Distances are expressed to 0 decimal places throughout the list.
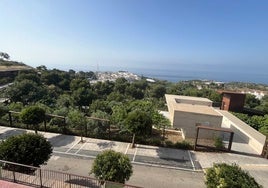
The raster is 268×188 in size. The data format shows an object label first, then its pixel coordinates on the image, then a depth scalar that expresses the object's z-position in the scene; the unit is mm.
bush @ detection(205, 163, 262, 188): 6688
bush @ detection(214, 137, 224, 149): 15133
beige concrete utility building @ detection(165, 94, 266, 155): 16500
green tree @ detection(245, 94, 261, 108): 38728
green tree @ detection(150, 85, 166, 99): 51662
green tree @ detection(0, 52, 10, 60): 93875
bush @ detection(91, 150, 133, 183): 8219
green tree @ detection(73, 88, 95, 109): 31328
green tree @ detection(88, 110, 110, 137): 16578
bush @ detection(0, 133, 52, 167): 8758
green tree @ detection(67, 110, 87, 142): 16703
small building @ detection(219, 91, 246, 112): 26734
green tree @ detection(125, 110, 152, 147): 13781
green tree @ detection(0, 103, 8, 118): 17734
